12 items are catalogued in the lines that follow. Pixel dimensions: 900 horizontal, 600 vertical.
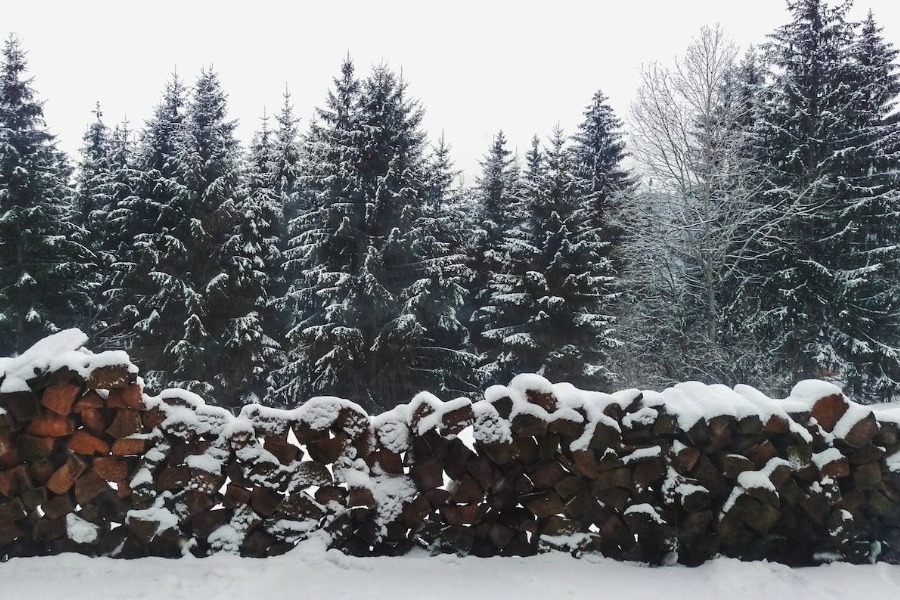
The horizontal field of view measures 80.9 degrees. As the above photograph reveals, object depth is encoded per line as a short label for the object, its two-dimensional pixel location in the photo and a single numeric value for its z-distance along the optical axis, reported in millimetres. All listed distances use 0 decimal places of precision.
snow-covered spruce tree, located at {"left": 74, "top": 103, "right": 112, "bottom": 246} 19214
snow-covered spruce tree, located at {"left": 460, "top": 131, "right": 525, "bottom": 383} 19891
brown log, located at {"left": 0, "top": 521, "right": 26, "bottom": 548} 3283
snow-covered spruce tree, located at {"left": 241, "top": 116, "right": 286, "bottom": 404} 17359
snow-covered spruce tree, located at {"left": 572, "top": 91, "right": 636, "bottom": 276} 20469
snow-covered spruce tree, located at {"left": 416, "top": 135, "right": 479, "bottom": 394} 15289
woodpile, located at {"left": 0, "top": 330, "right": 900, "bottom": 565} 3400
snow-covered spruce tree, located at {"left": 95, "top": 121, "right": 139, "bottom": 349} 16984
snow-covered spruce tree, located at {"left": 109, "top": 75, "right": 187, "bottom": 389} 15961
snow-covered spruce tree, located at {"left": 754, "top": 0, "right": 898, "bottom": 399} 15320
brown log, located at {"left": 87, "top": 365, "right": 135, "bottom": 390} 3369
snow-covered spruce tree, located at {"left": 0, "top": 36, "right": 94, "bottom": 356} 15930
